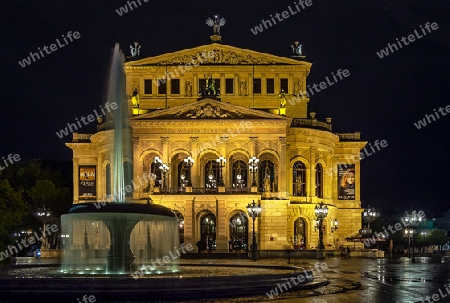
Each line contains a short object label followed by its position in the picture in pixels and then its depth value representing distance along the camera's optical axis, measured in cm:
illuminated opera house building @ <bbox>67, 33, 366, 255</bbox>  7150
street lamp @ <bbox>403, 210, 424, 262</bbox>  6836
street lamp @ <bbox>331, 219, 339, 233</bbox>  8119
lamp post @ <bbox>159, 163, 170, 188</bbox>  7100
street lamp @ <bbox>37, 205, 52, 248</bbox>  6556
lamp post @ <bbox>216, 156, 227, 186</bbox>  7063
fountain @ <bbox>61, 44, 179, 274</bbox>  2839
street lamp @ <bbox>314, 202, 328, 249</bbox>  6344
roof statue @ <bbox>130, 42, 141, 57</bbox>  8401
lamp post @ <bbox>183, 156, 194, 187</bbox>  7102
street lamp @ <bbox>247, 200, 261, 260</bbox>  5788
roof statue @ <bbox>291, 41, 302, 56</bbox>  8550
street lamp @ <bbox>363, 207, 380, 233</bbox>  8405
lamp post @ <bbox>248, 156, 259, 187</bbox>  6906
